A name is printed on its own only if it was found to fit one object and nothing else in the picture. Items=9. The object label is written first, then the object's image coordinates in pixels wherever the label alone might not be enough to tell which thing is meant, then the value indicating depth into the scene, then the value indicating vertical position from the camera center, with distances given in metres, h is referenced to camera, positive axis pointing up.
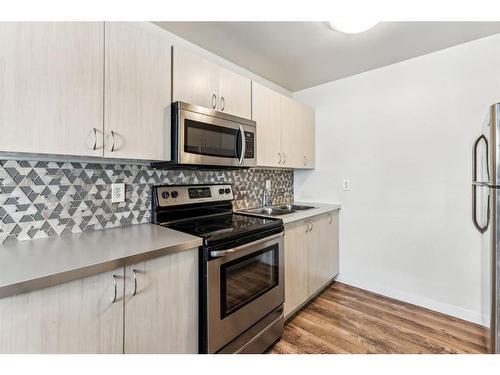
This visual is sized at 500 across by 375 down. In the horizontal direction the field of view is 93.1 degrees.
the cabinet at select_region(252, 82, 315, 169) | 2.12 +0.56
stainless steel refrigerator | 1.39 -0.16
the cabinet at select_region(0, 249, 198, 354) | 0.79 -0.51
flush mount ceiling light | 1.55 +1.07
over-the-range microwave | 1.47 +0.32
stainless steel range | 1.27 -0.51
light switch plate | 2.66 +0.01
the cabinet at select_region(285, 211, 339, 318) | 1.95 -0.67
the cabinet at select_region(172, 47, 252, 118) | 1.51 +0.71
